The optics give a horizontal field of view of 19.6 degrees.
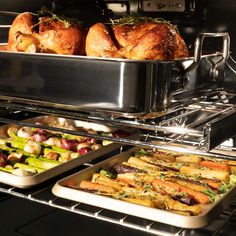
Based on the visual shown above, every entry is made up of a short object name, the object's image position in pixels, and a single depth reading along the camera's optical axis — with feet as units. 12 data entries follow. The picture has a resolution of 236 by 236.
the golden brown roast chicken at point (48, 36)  4.26
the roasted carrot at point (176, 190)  4.29
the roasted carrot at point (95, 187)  4.36
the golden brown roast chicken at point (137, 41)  3.95
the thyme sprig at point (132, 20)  4.30
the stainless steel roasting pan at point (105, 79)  3.82
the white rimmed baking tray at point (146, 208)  3.81
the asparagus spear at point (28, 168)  4.78
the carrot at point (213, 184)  4.49
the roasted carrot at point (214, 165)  4.78
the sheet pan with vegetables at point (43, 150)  4.54
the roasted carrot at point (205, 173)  4.64
